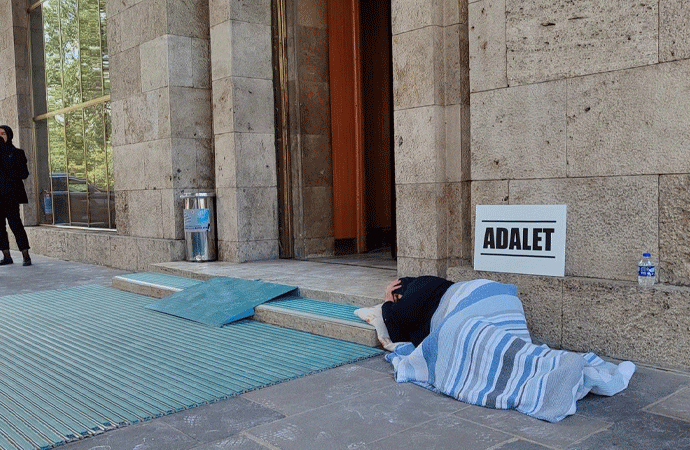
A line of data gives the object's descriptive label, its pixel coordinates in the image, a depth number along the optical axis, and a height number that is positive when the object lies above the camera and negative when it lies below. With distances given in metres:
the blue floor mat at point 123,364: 3.40 -1.20
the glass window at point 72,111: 10.30 +1.31
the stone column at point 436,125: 5.15 +0.42
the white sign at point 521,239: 4.27 -0.44
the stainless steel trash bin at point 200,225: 7.88 -0.51
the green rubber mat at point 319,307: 5.00 -1.04
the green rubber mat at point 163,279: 6.87 -1.06
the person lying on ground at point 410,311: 4.20 -0.87
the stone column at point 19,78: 12.39 +2.10
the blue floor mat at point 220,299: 5.52 -1.06
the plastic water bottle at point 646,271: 3.79 -0.58
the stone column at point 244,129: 7.66 +0.63
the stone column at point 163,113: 8.09 +0.91
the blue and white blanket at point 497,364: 3.20 -0.99
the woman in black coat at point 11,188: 9.69 +0.00
